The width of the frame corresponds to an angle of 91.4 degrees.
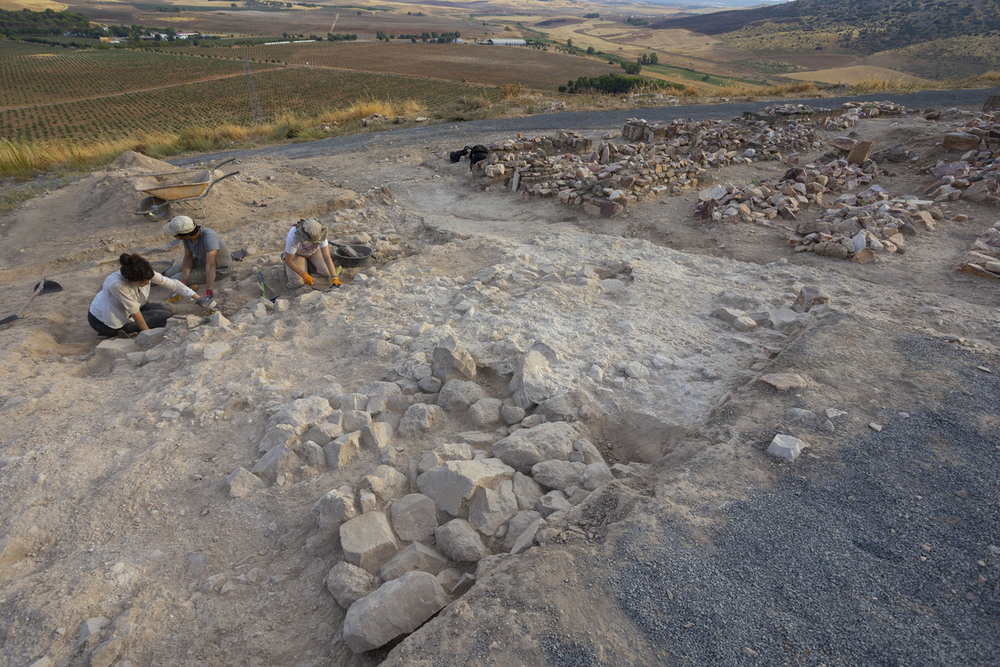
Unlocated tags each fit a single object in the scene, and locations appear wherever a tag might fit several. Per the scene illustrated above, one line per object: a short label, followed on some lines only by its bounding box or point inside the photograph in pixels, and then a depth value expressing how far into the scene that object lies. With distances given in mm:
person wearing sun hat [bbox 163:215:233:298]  5543
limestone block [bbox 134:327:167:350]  4824
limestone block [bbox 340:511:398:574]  2441
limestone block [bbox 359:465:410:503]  2857
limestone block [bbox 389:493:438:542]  2623
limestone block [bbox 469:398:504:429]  3430
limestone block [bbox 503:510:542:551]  2518
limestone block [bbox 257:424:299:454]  3225
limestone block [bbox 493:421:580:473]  2955
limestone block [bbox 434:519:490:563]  2447
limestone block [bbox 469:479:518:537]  2588
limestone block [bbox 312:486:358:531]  2658
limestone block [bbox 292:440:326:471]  3127
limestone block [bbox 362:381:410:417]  3533
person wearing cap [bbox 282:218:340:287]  5477
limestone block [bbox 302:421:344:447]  3270
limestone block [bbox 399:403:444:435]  3396
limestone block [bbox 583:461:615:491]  2785
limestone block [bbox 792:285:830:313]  4535
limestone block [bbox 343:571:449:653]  2057
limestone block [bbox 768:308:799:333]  4314
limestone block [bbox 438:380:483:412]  3572
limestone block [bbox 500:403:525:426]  3408
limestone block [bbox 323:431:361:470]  3137
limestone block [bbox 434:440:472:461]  3066
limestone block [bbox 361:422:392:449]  3263
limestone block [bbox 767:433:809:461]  2609
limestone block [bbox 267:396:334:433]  3371
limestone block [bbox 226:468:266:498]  2934
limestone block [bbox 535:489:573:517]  2622
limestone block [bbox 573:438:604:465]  3002
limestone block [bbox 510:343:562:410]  3500
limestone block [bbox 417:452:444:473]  2979
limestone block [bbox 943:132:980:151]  8750
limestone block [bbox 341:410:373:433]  3393
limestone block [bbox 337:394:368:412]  3547
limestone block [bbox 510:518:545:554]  2338
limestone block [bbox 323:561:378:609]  2291
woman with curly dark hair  4711
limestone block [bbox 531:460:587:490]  2828
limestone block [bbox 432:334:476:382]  3793
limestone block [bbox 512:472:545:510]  2725
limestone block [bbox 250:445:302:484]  3062
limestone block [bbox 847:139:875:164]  9207
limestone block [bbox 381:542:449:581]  2379
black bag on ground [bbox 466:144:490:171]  10117
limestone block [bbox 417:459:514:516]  2699
